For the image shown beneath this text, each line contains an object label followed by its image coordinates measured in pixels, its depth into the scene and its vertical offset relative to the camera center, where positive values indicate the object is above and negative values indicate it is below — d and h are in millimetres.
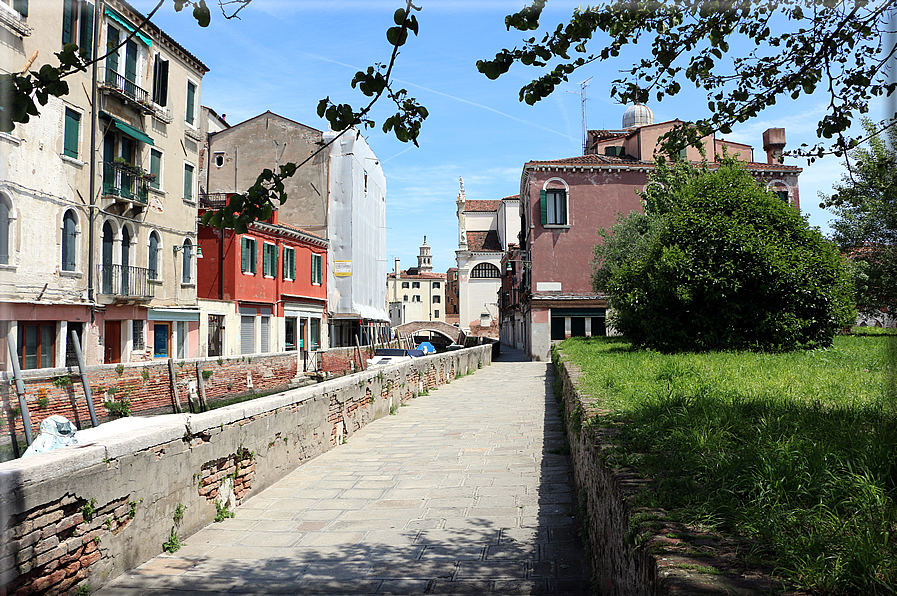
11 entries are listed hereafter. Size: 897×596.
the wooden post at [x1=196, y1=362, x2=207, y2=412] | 18156 -1463
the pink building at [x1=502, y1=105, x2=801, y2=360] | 32344 +5338
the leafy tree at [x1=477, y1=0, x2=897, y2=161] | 4402 +2066
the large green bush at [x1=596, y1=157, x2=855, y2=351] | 11297 +813
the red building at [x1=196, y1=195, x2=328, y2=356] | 26766 +2164
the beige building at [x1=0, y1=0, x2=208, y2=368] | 15938 +4213
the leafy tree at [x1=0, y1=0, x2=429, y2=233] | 3248 +1285
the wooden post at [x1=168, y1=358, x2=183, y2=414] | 16625 -1450
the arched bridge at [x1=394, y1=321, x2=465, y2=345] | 65688 +93
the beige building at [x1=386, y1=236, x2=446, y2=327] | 94125 +5291
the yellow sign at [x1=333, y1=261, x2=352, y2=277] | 37188 +3758
